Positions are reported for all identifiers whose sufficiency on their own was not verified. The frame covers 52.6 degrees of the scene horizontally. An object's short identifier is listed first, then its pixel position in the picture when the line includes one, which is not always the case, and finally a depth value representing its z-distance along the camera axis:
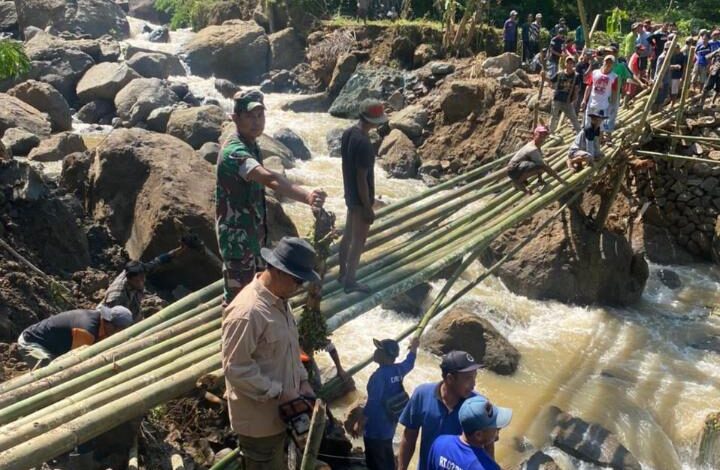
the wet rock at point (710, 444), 7.06
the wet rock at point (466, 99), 16.27
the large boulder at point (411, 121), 16.58
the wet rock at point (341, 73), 20.16
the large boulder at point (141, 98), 16.27
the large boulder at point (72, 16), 22.92
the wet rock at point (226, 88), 19.89
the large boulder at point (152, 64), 19.66
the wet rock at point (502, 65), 17.45
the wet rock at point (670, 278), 12.02
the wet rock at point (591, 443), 7.10
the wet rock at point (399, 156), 15.38
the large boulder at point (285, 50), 22.28
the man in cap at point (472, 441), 3.39
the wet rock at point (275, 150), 14.48
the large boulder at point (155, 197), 7.91
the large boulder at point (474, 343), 8.73
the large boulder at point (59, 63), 18.28
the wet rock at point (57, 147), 12.99
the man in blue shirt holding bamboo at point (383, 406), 4.75
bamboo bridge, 3.53
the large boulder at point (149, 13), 29.47
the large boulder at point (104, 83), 17.77
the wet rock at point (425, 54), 19.89
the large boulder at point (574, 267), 10.83
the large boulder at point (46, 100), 15.70
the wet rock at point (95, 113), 17.14
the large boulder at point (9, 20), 22.84
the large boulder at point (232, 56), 21.78
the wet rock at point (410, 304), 9.83
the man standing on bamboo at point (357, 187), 5.02
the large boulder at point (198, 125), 14.23
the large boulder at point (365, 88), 18.86
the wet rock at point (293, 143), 15.92
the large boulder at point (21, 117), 14.20
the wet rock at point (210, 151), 12.70
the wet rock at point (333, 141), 16.30
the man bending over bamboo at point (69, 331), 4.95
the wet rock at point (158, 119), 15.55
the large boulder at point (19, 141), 13.38
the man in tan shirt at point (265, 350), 3.16
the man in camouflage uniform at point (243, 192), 4.13
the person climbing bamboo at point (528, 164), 8.15
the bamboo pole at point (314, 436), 3.32
